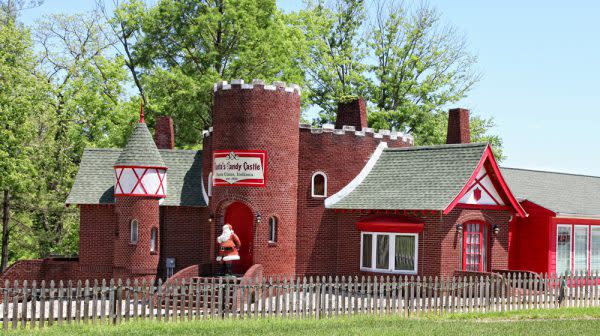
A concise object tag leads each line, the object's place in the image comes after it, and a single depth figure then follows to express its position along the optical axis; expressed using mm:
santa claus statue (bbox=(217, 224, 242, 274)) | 25203
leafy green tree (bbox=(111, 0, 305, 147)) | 38312
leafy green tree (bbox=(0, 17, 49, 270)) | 32250
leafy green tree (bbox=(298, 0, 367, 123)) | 44750
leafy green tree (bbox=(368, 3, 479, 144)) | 43719
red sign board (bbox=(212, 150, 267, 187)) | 25922
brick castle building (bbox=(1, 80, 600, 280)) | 25922
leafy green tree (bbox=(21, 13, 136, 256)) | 39500
